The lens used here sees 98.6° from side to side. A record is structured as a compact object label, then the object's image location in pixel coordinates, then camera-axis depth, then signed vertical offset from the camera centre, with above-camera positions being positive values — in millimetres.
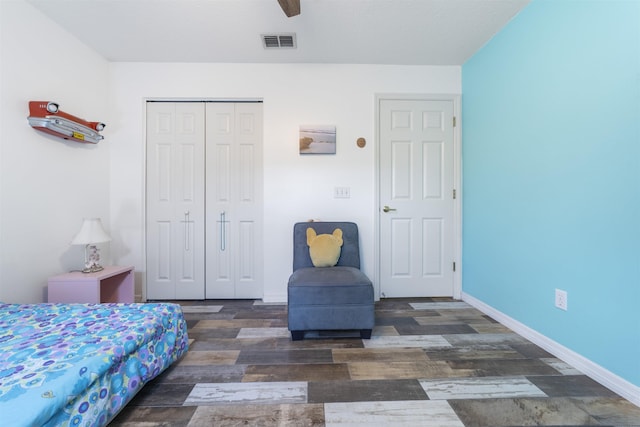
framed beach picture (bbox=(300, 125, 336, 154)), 2836 +741
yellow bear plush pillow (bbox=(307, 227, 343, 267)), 2494 -356
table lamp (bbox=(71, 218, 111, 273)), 2146 -232
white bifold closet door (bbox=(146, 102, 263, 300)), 2912 +166
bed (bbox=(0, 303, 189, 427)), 916 -607
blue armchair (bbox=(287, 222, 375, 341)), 2020 -701
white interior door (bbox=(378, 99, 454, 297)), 2941 +174
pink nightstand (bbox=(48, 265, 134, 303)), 2029 -572
